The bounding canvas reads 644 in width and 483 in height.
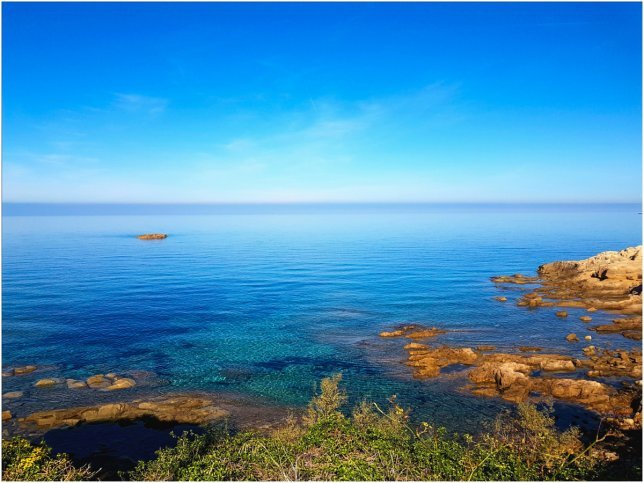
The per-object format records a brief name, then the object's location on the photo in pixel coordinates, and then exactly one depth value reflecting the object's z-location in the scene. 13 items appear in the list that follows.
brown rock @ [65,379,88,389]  26.79
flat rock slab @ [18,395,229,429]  22.88
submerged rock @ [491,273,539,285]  59.33
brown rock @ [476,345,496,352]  32.80
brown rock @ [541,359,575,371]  28.41
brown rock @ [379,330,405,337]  36.97
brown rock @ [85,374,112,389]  27.05
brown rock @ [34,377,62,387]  26.94
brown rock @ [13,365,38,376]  28.62
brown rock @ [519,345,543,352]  32.31
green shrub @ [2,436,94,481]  14.62
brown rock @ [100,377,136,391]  26.80
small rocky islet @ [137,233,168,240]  129.75
